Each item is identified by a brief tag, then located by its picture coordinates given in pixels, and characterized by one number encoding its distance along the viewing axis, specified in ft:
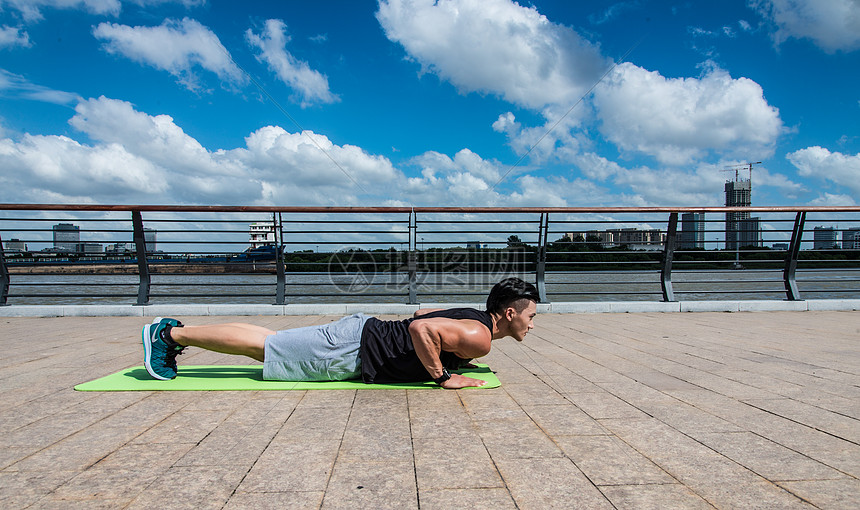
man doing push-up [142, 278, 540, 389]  8.84
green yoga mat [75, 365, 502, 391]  8.77
